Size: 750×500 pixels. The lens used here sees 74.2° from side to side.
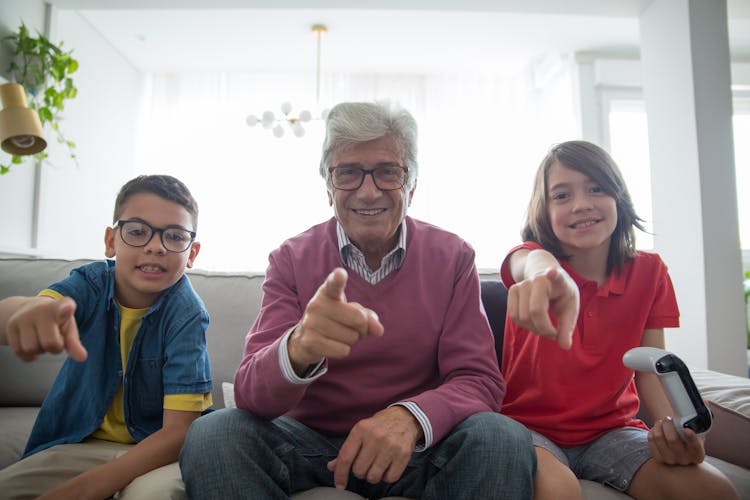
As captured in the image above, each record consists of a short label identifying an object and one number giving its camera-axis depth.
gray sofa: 1.15
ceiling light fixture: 3.90
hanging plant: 2.92
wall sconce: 1.78
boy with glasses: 1.06
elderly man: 0.82
